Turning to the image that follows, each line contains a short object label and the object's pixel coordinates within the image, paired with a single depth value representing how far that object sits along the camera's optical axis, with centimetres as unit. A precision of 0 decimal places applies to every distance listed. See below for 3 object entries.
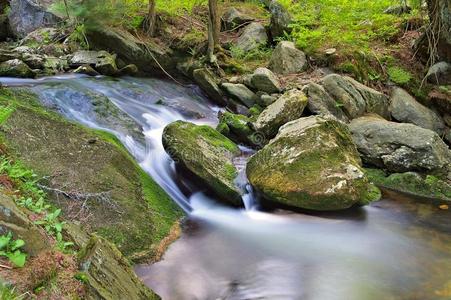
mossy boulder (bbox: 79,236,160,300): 275
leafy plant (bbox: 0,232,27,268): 243
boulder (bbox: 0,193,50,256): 260
